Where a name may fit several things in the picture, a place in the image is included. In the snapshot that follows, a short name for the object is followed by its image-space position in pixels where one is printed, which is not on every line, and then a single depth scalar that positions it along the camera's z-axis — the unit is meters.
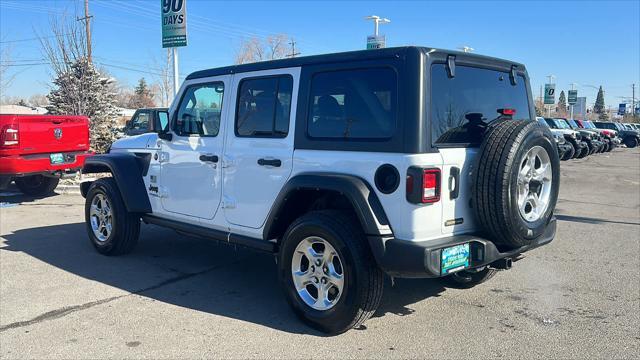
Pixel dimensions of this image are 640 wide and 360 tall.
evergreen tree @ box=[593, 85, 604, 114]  137.54
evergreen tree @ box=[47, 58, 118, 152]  17.25
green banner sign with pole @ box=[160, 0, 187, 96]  11.15
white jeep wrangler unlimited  3.75
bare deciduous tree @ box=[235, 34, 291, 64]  35.29
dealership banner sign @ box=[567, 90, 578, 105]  49.22
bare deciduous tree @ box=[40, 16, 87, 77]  16.91
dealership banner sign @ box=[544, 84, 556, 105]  41.16
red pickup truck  9.32
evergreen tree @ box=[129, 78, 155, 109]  78.81
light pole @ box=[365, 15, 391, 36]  18.73
